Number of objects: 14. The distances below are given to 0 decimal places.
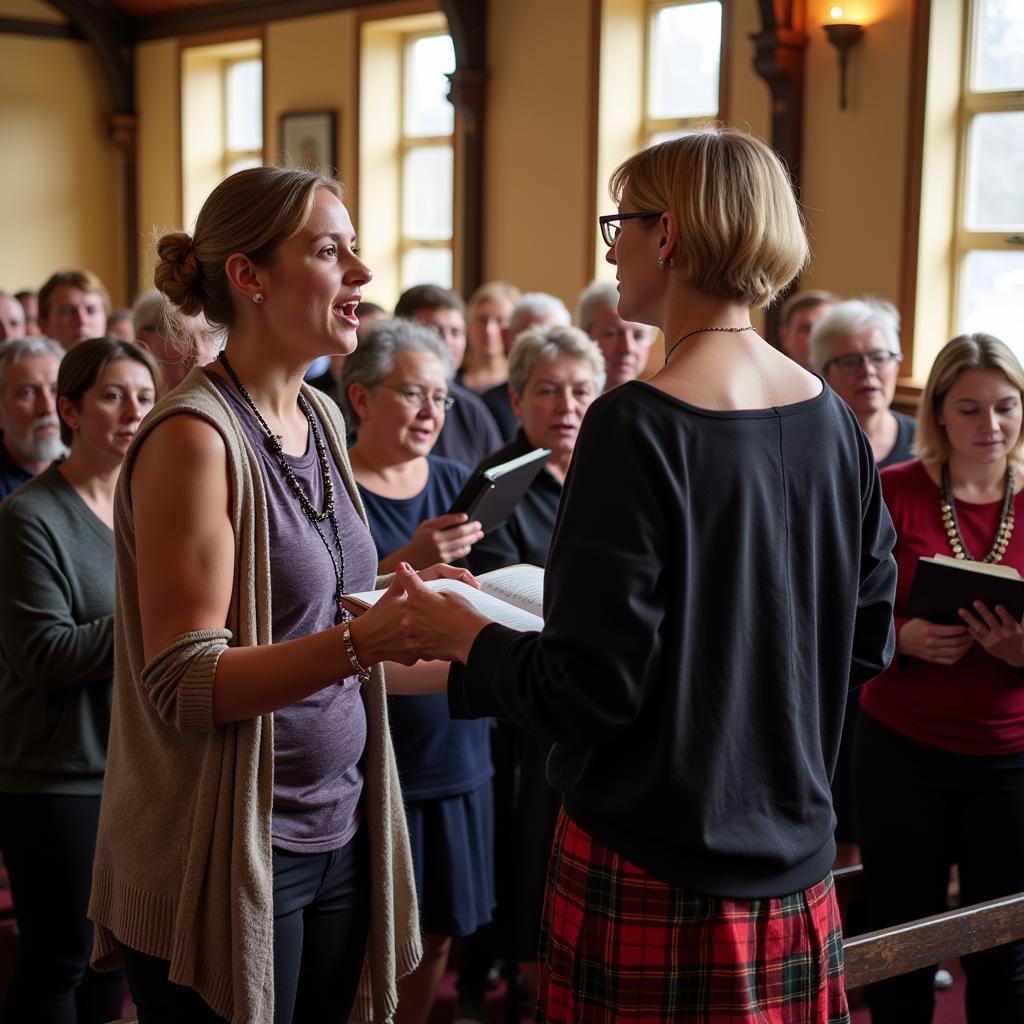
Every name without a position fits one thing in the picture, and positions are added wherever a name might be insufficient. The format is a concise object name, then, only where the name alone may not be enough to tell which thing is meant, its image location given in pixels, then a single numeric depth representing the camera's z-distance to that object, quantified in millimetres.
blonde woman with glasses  1335
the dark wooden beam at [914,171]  5668
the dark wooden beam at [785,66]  6113
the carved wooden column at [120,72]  11086
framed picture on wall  9367
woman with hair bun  1564
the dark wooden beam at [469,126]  7988
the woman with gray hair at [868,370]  3820
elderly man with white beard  3428
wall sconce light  5863
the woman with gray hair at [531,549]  3035
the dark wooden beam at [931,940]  2256
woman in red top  2668
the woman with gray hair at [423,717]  2834
